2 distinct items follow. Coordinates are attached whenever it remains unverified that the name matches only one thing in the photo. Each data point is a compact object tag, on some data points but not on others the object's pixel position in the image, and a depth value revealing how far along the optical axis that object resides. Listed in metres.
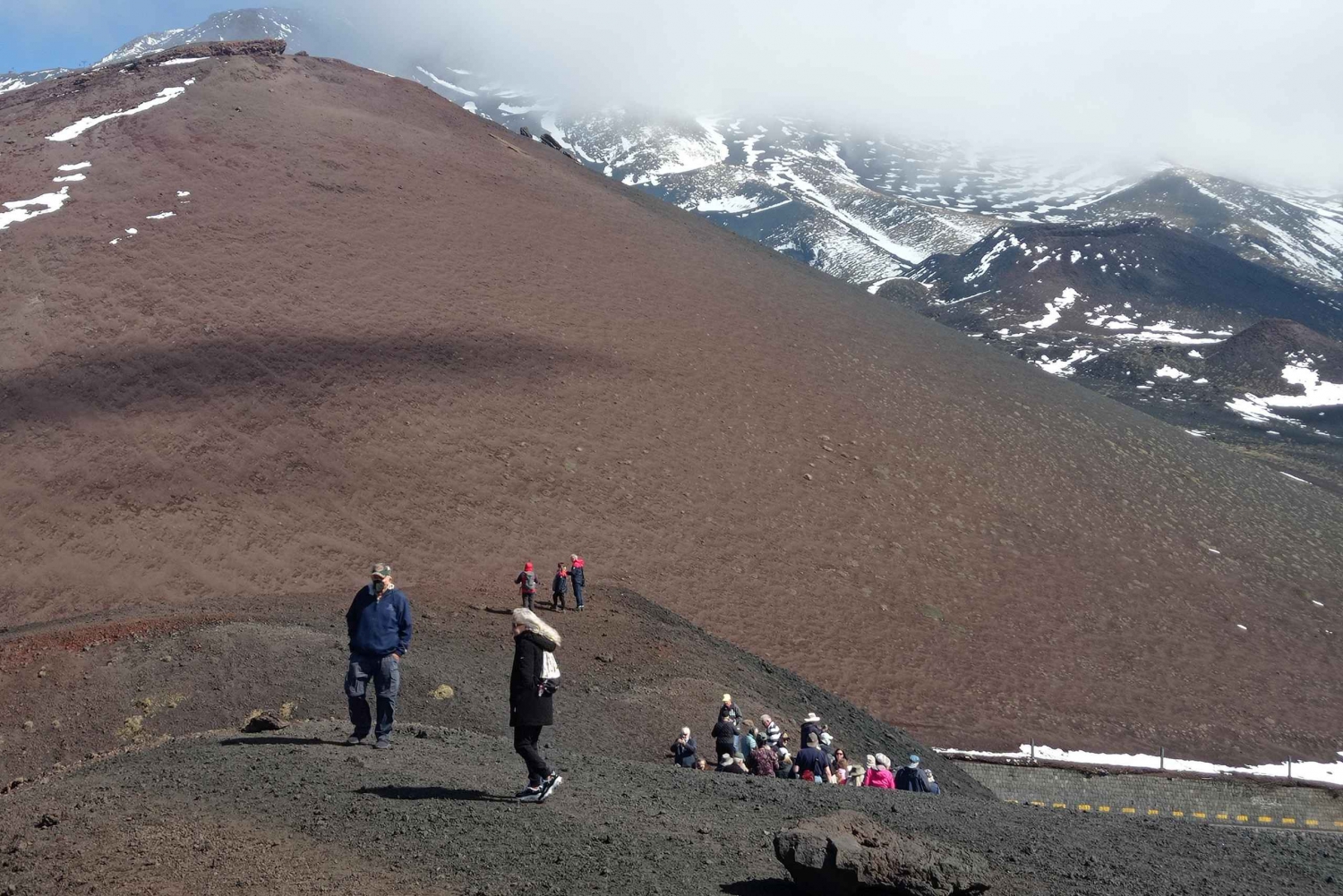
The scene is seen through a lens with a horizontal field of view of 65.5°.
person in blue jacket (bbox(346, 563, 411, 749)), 8.59
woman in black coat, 7.50
